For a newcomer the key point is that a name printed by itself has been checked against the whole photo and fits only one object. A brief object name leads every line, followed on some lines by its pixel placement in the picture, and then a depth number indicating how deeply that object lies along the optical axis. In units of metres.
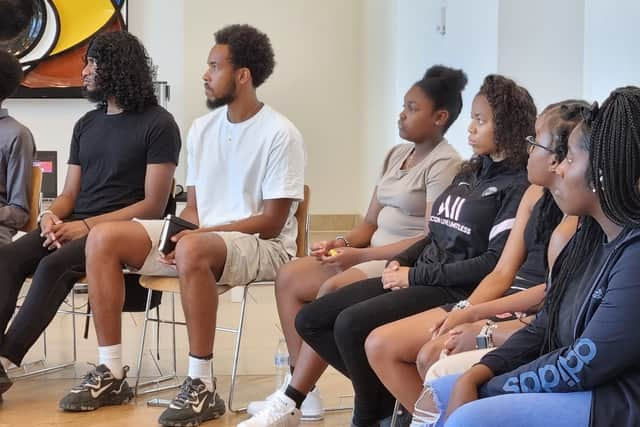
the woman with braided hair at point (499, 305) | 3.45
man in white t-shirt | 4.99
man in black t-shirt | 5.32
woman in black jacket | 4.11
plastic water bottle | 5.71
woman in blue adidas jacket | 2.56
